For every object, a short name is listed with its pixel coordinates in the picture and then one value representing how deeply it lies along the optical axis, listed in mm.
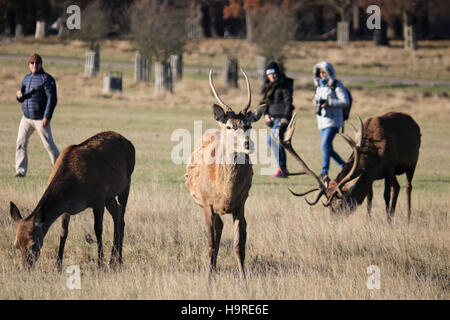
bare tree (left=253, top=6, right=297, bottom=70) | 40031
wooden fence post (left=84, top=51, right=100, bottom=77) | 37312
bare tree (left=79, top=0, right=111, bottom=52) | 39125
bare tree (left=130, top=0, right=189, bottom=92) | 36906
